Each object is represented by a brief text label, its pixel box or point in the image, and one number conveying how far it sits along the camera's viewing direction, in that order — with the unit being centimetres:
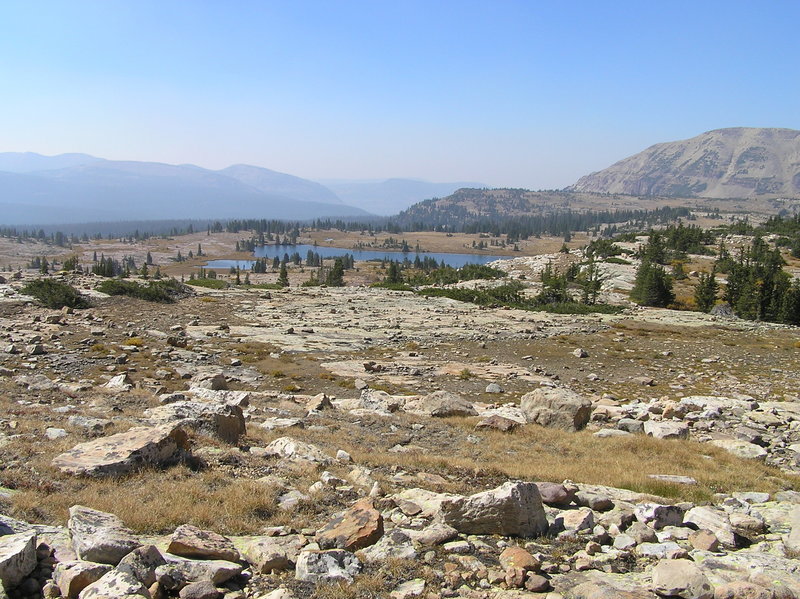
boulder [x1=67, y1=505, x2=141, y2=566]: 584
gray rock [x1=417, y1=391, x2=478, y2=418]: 1748
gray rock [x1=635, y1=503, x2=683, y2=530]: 830
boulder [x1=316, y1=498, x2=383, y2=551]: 696
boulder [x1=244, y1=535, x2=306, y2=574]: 626
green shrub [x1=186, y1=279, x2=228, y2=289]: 6847
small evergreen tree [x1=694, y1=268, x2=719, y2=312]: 5772
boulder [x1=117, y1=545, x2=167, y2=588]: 549
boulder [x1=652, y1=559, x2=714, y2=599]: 585
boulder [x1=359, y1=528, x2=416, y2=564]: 666
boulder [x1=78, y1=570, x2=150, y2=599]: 505
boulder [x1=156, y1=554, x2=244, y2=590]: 561
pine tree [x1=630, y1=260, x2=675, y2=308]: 6056
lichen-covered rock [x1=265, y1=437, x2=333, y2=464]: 1080
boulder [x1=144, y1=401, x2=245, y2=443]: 1172
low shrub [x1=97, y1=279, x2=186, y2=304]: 4106
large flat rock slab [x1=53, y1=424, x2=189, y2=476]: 845
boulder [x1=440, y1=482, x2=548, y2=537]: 764
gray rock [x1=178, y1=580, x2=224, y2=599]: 543
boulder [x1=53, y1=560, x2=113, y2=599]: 523
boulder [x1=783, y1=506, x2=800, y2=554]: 778
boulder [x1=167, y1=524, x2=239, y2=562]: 626
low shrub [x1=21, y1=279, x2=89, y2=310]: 3444
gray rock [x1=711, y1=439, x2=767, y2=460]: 1416
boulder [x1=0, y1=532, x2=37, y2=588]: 515
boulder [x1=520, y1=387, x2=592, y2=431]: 1658
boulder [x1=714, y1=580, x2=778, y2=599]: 570
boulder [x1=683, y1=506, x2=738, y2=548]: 795
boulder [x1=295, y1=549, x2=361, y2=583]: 600
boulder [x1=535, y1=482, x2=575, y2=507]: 926
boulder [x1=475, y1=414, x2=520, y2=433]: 1560
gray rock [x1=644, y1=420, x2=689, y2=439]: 1557
